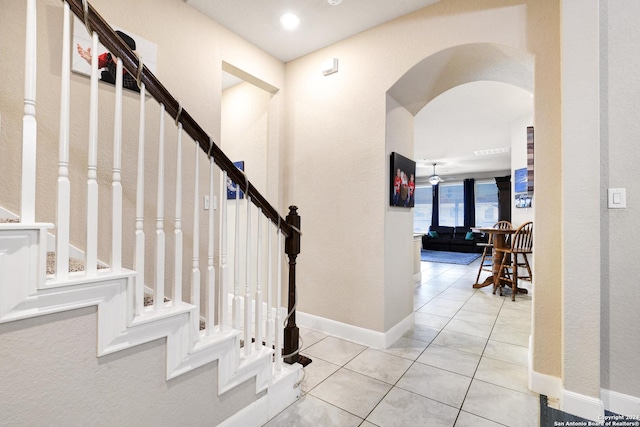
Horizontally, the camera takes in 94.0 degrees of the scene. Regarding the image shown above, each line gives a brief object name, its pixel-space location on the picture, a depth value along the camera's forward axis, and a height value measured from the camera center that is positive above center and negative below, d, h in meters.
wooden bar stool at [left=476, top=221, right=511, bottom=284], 4.98 -0.16
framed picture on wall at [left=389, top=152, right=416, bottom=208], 2.67 +0.33
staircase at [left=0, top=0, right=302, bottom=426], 0.89 -0.20
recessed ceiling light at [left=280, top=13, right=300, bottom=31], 2.52 +1.68
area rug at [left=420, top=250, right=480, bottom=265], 7.64 -1.14
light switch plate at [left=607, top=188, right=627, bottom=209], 1.69 +0.11
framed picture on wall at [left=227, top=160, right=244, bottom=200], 3.58 +0.33
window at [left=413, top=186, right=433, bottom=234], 11.38 +0.30
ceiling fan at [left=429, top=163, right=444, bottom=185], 8.77 +1.10
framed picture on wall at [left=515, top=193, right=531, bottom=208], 4.74 +0.28
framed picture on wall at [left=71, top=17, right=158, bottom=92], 1.84 +1.05
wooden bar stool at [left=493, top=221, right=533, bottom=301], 4.10 -0.45
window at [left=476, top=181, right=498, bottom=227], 9.95 +0.44
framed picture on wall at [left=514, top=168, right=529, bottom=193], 4.79 +0.61
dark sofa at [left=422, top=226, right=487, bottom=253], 9.38 -0.74
